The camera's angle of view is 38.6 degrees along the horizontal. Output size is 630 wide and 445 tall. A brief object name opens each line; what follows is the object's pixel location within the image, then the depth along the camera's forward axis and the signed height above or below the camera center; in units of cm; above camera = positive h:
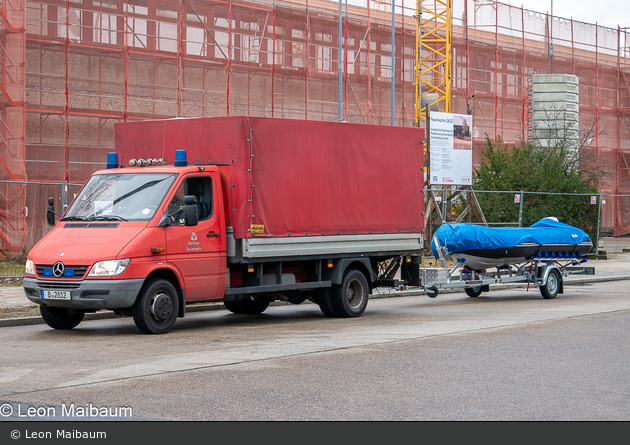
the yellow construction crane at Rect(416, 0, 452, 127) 3944 +728
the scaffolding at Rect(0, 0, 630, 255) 3222 +671
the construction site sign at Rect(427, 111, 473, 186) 3016 +250
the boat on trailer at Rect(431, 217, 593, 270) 1803 -43
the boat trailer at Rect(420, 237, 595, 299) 1814 -111
